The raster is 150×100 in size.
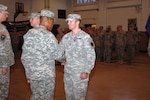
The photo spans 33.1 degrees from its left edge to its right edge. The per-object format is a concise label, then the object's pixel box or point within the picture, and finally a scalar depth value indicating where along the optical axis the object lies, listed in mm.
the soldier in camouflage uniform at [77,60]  3188
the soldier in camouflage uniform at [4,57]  3510
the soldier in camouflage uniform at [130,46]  10422
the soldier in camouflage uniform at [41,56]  2906
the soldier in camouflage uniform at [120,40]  9992
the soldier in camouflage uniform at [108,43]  10336
